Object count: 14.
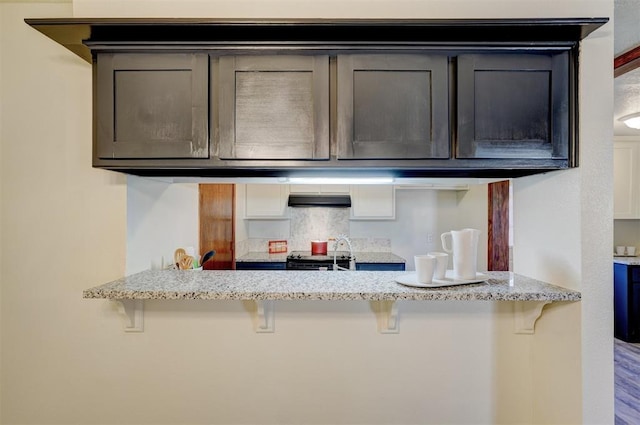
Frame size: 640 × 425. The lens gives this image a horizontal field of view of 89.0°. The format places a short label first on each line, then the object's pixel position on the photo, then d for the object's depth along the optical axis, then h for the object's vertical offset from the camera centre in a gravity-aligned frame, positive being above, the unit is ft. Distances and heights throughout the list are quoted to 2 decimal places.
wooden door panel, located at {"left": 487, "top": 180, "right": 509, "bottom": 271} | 11.87 -0.47
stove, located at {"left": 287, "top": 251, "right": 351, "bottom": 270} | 11.90 -1.79
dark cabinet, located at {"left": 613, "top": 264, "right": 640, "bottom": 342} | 12.24 -3.26
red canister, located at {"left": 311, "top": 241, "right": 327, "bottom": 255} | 13.05 -1.39
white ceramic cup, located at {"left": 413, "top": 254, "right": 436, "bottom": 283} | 4.28 -0.72
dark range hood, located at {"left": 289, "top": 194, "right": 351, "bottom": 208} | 13.00 +0.50
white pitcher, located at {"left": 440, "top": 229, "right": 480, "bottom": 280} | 4.33 -0.53
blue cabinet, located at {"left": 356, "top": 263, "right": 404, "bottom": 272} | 11.76 -1.89
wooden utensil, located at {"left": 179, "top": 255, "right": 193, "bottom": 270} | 5.66 -0.86
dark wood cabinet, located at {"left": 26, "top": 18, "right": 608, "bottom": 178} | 4.09 +1.42
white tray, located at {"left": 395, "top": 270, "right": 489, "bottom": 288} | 4.22 -0.90
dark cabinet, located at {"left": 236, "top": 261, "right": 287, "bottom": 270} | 11.96 -1.92
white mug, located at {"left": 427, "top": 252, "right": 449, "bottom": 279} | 4.43 -0.69
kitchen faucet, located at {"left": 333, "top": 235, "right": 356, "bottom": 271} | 11.45 -1.79
